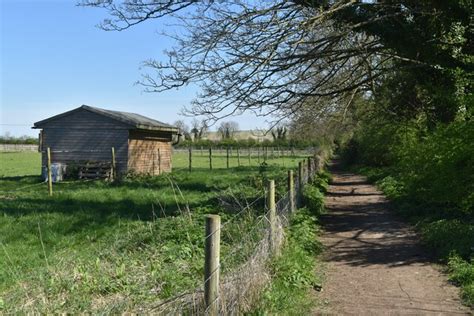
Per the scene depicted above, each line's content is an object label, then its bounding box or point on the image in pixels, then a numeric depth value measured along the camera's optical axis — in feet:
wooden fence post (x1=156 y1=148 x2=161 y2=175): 104.63
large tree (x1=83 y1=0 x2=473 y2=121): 37.24
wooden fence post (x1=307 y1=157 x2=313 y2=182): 69.82
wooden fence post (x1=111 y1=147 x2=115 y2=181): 84.79
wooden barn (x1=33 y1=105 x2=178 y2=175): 95.91
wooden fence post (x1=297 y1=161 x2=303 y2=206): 47.22
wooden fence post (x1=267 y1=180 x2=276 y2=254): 24.93
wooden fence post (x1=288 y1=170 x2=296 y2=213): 36.56
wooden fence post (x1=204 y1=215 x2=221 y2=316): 14.80
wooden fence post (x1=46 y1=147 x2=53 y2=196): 58.13
